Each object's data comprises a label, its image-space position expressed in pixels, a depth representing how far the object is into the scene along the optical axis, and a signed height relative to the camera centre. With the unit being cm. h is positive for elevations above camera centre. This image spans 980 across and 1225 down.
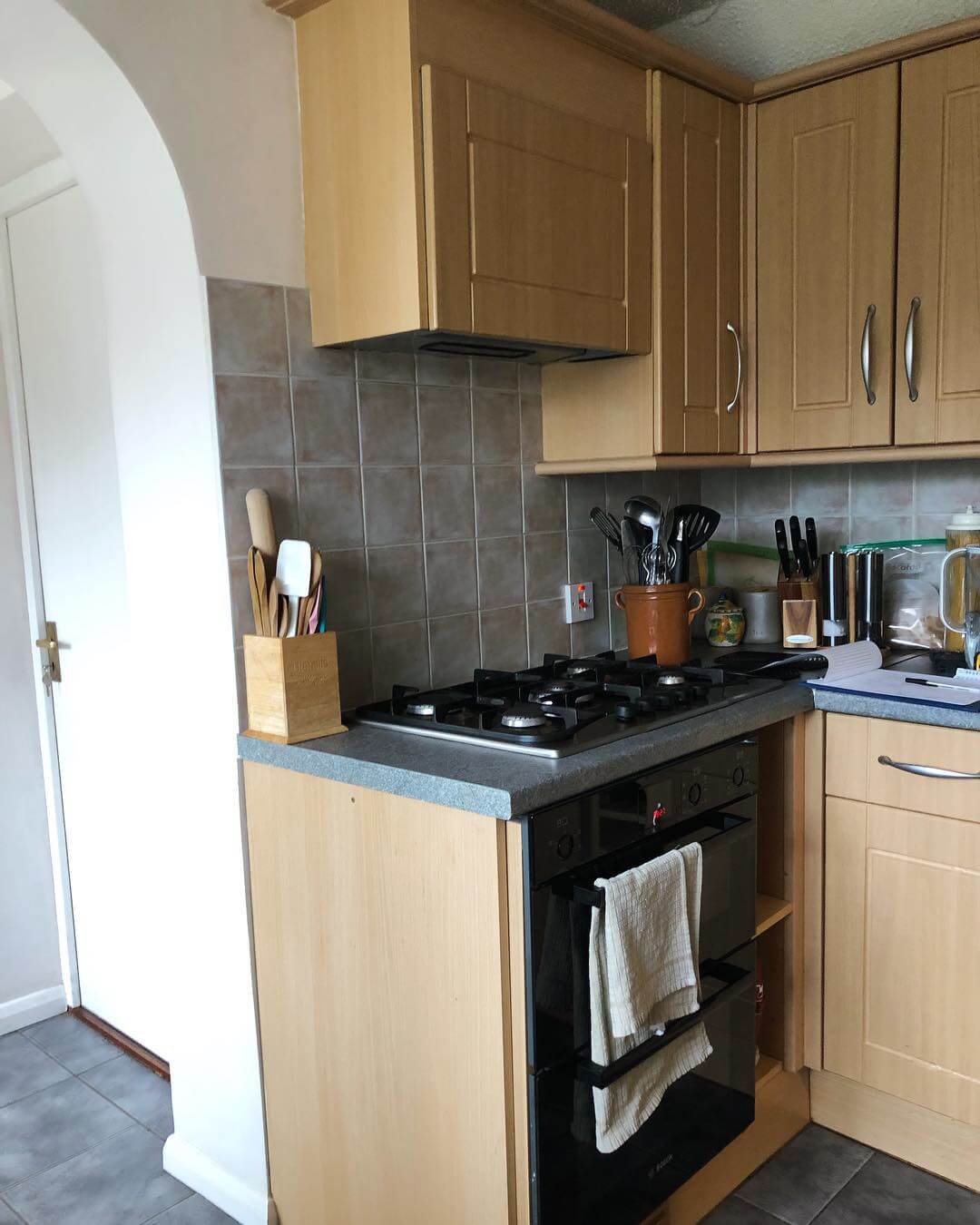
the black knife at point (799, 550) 247 -17
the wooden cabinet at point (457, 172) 167 +54
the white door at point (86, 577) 237 -18
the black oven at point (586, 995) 146 -77
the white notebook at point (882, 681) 191 -40
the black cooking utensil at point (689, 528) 229 -11
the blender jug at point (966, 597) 215 -27
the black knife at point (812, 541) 248 -15
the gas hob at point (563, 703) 166 -39
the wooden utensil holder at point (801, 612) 243 -31
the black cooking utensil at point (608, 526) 241 -10
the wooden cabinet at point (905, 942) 186 -87
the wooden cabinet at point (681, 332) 212 +31
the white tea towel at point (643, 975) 147 -72
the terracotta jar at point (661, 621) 225 -30
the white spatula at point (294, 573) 172 -13
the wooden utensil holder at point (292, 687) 169 -32
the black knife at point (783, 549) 245 -17
